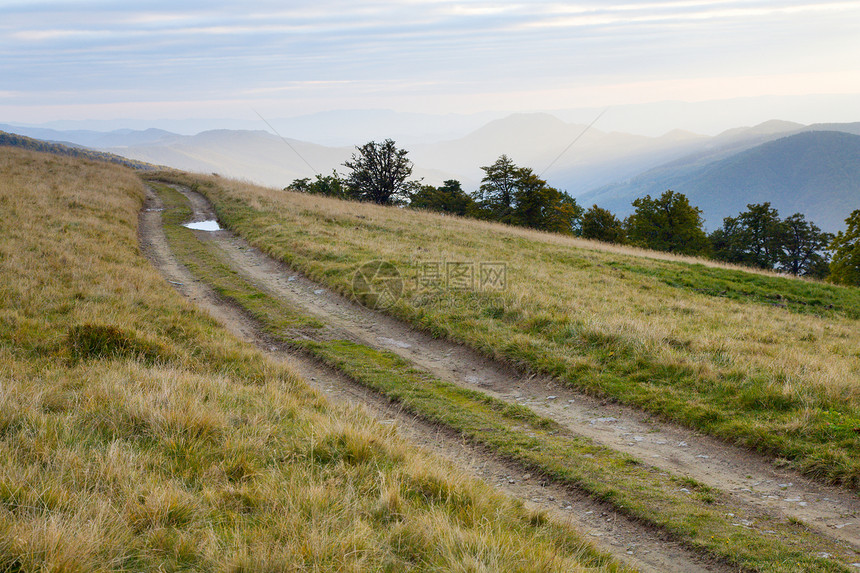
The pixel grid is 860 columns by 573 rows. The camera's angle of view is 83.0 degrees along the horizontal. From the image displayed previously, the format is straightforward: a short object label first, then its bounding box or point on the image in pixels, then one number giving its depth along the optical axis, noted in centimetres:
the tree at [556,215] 5458
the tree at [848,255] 4597
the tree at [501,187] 5681
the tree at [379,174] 5253
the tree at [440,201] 6272
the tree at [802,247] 6388
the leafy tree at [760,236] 6438
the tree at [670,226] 6238
